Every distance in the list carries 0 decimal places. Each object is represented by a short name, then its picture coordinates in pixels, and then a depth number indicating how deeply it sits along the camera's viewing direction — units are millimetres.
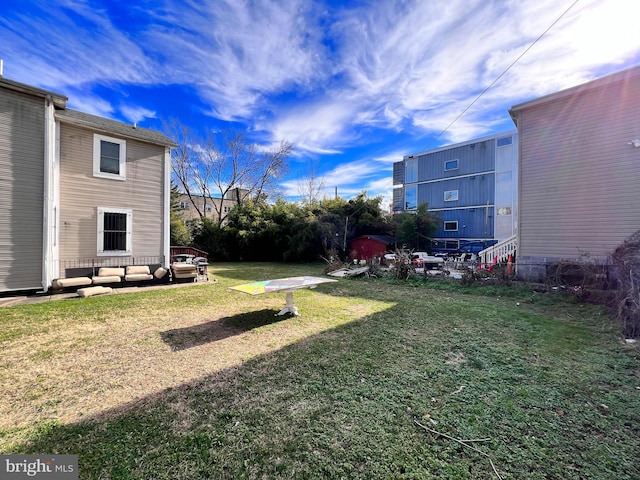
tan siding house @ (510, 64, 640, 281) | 6914
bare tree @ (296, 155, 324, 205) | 29258
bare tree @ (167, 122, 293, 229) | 23219
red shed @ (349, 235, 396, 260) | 15125
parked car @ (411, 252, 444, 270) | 11084
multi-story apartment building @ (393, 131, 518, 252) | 14906
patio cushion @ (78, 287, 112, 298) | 6964
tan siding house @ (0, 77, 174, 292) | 6805
